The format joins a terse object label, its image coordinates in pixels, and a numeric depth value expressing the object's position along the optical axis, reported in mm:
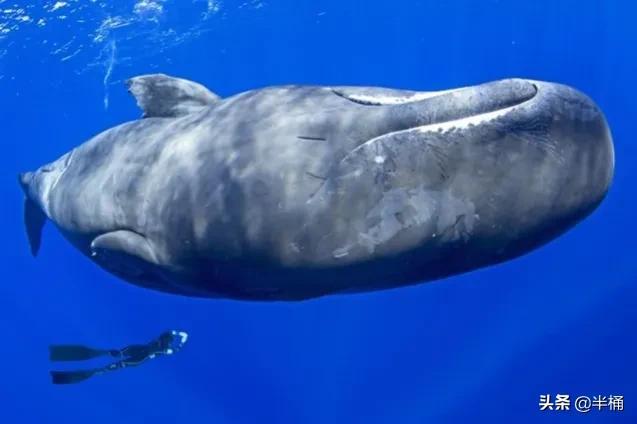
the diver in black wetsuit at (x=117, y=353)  6715
